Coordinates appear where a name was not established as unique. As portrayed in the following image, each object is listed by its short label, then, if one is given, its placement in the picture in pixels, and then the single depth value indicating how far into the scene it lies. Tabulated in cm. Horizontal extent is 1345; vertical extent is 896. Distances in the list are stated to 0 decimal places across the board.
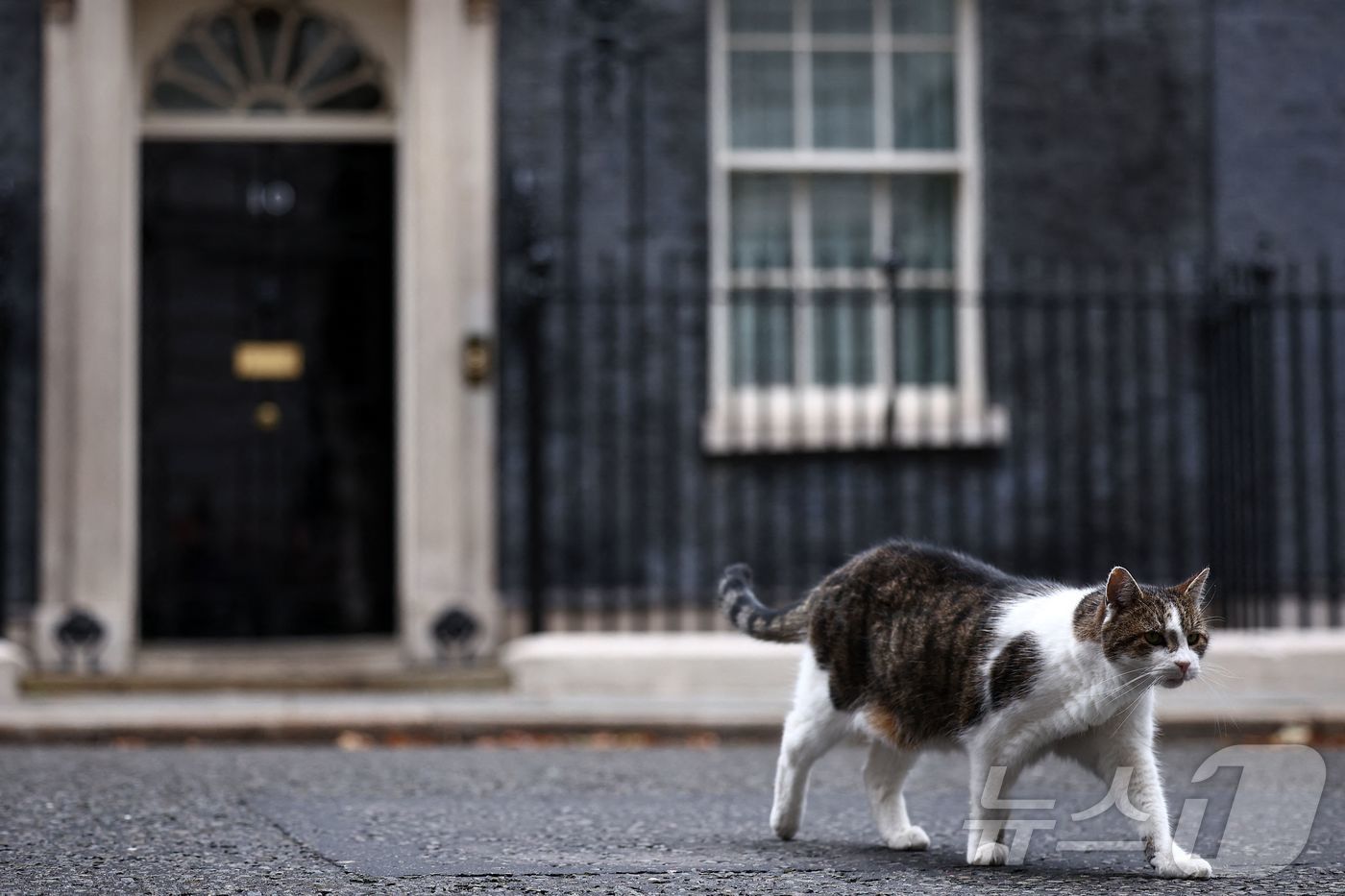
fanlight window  1106
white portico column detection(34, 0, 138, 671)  1034
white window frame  1095
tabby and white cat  438
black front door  1092
